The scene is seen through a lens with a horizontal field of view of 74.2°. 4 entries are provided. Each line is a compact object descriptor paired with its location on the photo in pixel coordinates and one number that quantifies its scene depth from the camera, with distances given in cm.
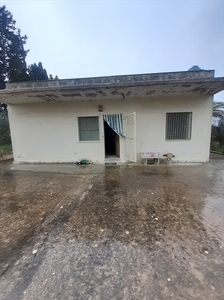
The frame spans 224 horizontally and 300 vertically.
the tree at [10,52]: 1324
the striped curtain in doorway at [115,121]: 623
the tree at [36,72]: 1462
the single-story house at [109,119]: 559
